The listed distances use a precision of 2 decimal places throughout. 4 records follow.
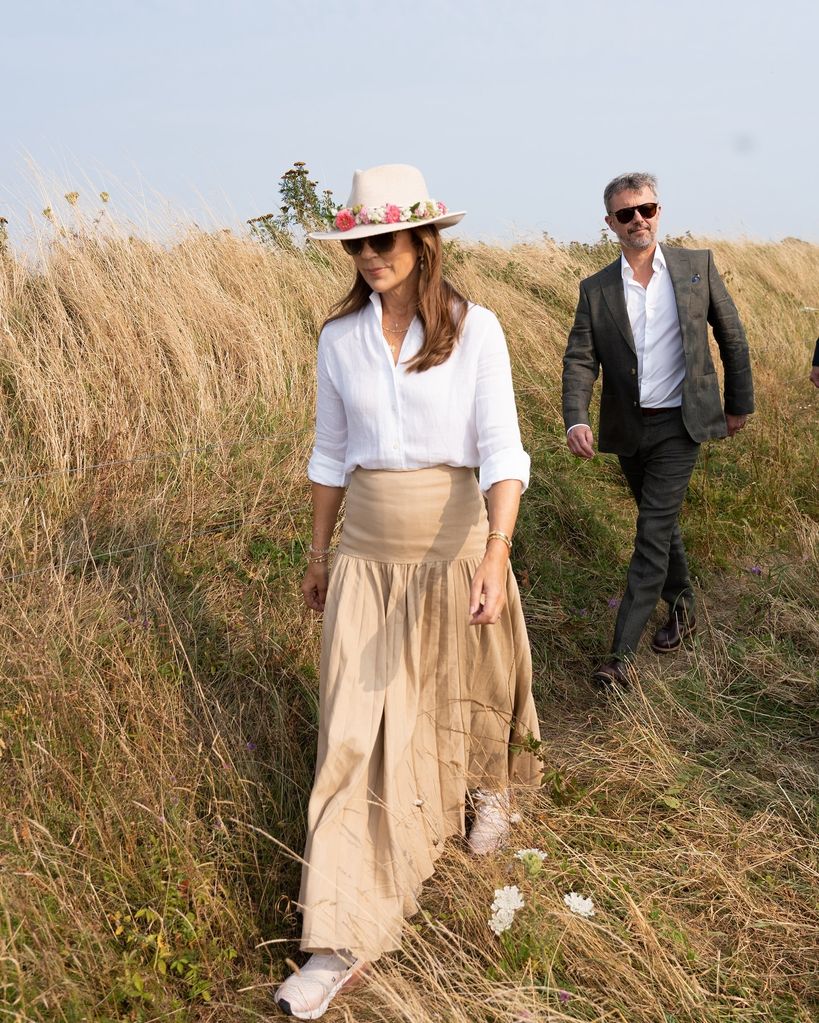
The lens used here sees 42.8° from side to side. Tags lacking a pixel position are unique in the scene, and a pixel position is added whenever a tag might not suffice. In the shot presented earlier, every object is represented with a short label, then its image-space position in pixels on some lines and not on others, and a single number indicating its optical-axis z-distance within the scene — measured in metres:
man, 4.63
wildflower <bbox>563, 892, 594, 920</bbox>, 2.70
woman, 2.84
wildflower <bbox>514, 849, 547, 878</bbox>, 2.72
